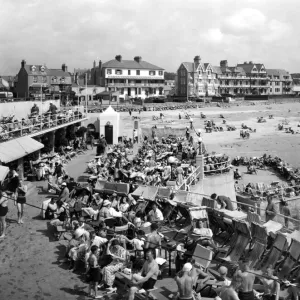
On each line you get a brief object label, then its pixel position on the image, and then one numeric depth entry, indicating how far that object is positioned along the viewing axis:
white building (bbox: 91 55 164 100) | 102.56
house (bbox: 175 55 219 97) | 124.06
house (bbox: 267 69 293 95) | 152.12
